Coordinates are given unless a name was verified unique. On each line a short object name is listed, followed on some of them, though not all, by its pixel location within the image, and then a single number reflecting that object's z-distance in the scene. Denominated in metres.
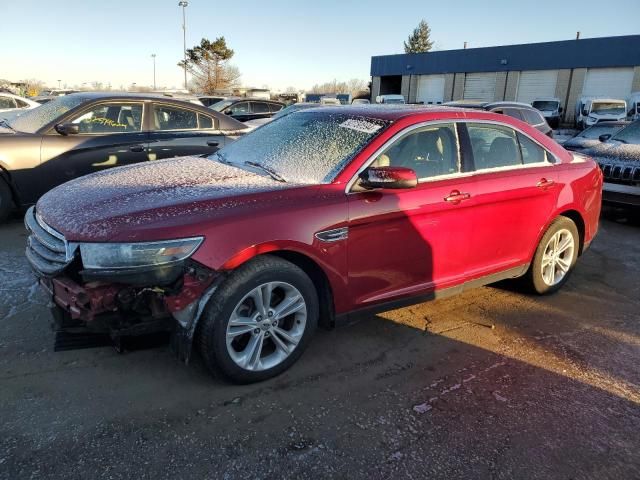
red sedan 2.64
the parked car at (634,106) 26.70
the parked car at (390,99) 31.44
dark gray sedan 5.96
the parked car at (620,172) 7.13
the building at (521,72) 32.12
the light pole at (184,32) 46.28
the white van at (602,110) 25.53
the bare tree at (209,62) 50.22
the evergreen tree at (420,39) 74.56
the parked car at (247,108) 15.92
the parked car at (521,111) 10.35
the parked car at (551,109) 28.61
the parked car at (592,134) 11.00
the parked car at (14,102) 14.88
